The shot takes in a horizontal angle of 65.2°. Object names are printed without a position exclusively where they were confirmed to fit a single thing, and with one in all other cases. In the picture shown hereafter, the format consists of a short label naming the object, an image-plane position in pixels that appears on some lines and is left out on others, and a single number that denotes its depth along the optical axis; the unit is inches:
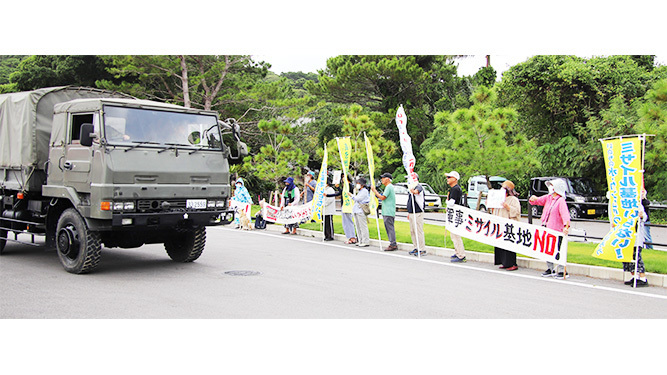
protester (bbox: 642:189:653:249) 405.1
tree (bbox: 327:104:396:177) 1047.6
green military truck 343.9
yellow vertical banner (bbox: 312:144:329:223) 599.1
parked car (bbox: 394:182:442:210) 1118.4
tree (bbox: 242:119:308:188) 998.9
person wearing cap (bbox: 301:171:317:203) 657.0
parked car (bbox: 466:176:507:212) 1061.1
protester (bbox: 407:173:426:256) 493.7
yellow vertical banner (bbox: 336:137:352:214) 577.8
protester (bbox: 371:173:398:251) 522.7
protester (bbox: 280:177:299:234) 674.2
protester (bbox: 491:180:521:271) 419.2
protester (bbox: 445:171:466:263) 456.1
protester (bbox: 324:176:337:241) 604.1
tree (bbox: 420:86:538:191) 729.6
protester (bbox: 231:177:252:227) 719.7
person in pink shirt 385.2
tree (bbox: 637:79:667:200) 604.8
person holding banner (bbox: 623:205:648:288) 349.4
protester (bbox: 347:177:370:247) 549.0
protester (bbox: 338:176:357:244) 577.3
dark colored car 872.3
